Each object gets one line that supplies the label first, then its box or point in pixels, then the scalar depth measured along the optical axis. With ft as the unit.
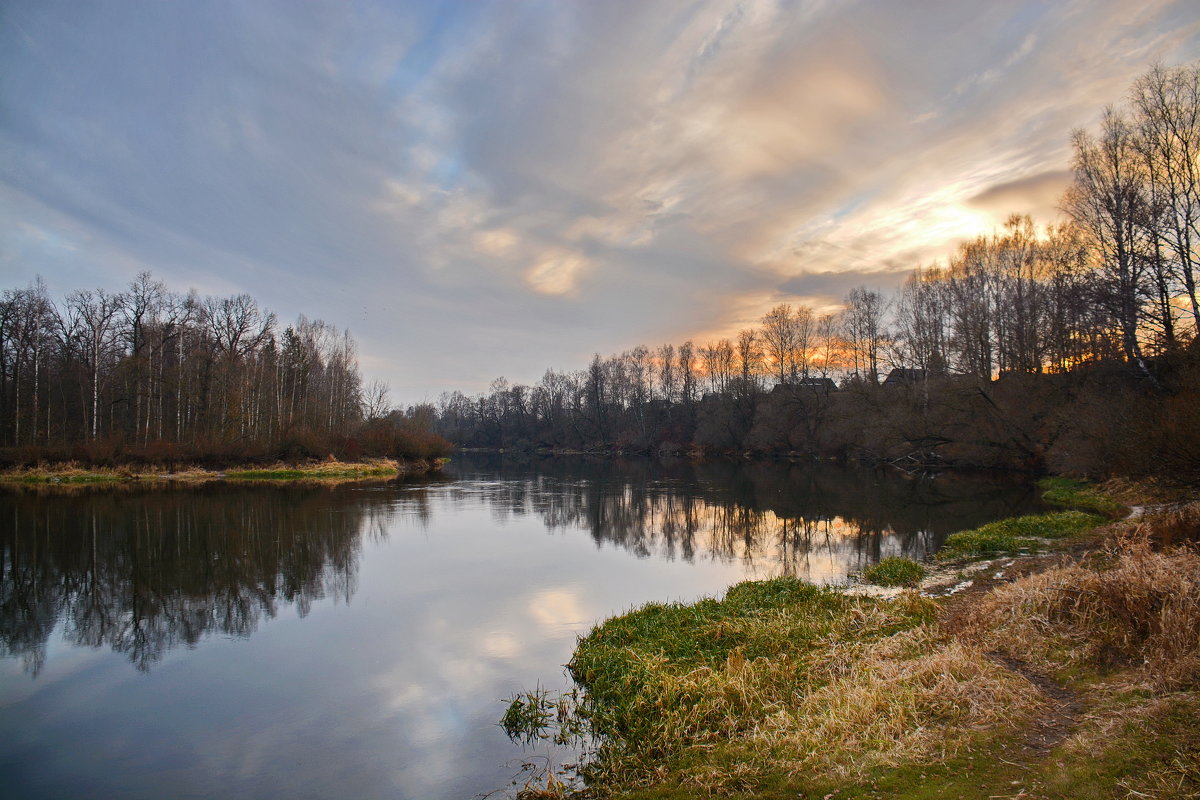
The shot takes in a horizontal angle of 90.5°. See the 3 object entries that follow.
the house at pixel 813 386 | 206.90
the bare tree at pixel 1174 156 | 67.15
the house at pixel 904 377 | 155.63
